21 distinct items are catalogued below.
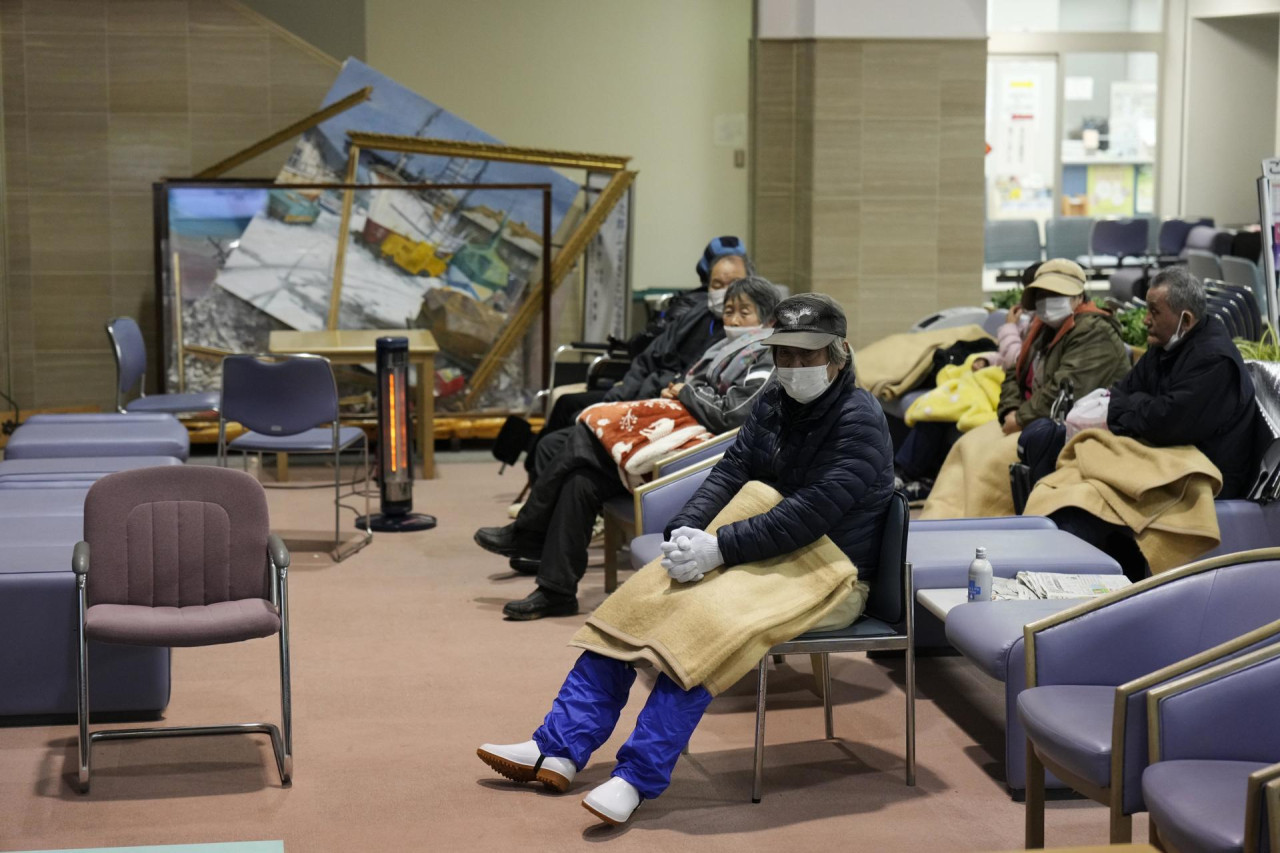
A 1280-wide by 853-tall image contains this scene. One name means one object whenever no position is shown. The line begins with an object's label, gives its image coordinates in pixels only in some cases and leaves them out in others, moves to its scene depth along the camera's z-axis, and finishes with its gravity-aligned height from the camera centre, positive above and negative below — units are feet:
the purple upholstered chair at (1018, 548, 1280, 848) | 11.58 -2.88
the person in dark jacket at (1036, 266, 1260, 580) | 17.54 -1.69
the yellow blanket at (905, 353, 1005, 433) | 23.68 -2.37
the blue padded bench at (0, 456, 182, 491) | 19.49 -2.91
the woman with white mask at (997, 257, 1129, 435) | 20.45 -1.30
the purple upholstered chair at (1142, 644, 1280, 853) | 9.93 -3.06
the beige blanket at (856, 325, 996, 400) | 26.63 -2.01
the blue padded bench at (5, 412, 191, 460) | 22.04 -2.79
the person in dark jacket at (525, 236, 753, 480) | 21.35 -1.32
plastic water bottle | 14.76 -3.13
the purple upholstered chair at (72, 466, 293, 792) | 13.88 -2.90
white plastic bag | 19.24 -2.06
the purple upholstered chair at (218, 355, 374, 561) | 22.95 -2.27
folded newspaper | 14.74 -3.22
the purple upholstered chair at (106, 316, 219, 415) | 27.09 -2.36
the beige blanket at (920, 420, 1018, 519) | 20.90 -3.16
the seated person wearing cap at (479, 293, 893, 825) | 13.30 -2.38
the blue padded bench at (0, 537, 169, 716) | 14.92 -3.97
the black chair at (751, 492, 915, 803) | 13.39 -3.28
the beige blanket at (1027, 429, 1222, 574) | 17.26 -2.80
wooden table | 27.30 -1.87
